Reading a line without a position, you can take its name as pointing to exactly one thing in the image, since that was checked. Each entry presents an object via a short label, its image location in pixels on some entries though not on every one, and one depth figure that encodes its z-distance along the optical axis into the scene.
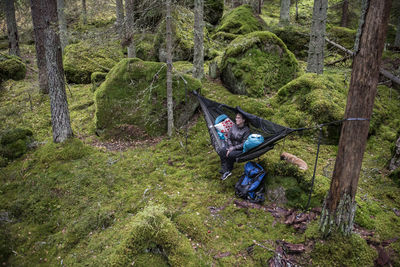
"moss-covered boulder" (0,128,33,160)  5.56
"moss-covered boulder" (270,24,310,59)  10.48
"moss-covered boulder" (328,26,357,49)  10.09
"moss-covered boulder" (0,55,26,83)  9.90
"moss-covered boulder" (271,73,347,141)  5.43
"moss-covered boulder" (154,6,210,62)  9.02
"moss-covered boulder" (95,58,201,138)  6.55
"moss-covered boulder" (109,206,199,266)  2.79
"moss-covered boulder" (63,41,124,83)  9.80
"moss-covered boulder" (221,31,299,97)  7.20
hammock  3.81
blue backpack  4.08
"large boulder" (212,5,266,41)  10.61
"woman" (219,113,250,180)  4.47
